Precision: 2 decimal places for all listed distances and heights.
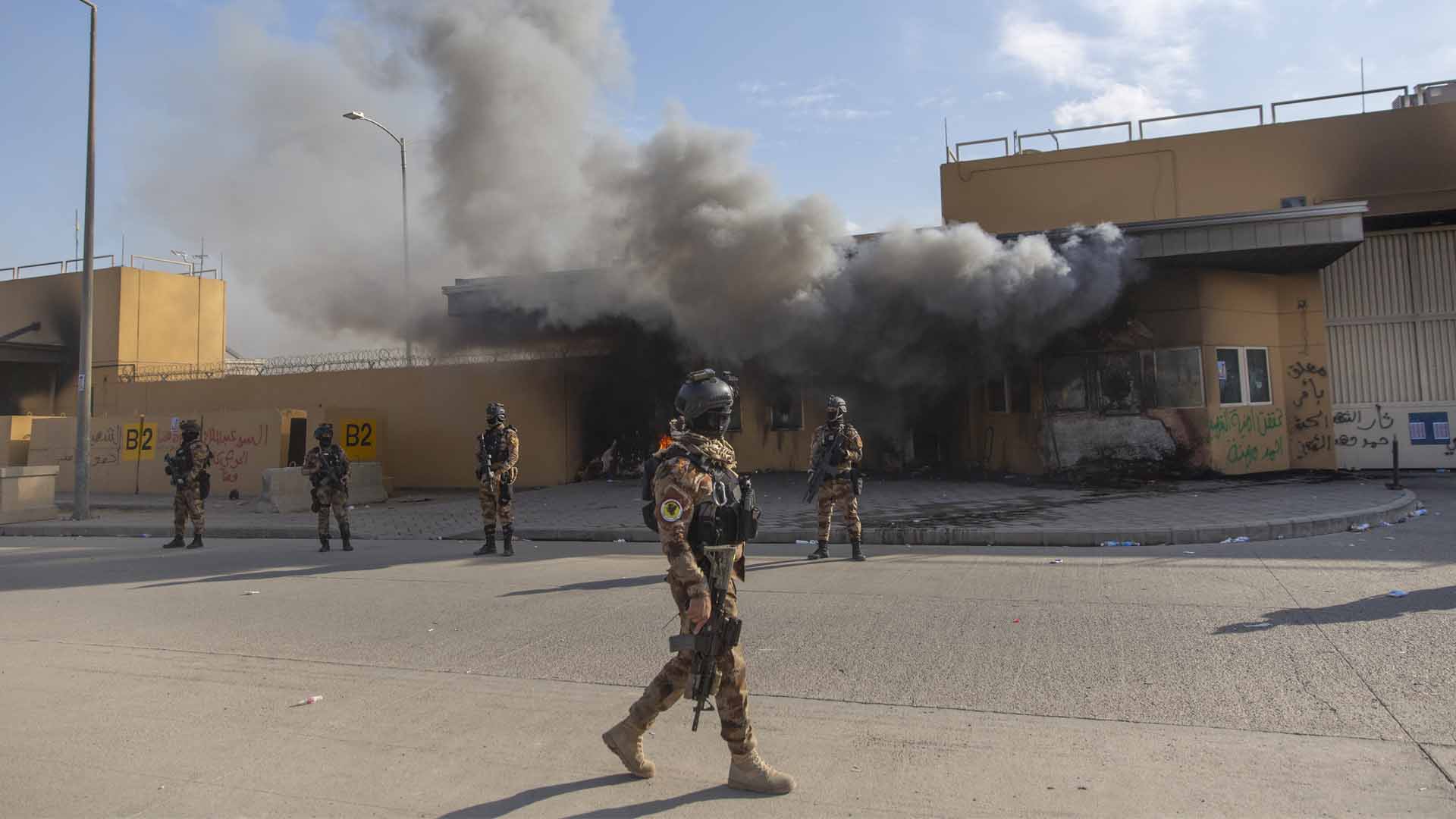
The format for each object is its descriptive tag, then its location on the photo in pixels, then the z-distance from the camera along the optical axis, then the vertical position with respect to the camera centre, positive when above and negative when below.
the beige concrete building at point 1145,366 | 14.12 +1.59
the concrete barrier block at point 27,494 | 14.43 -0.27
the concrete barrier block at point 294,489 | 14.24 -0.33
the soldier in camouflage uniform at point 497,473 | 9.30 -0.10
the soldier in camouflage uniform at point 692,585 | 3.09 -0.45
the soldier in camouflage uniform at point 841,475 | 8.27 -0.19
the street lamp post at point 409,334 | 17.53 +2.58
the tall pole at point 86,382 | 14.09 +1.52
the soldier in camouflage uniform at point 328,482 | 9.71 -0.14
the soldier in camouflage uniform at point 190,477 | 10.34 -0.05
